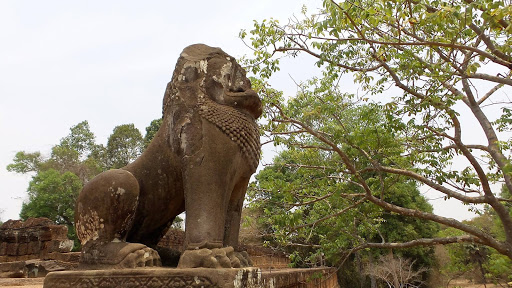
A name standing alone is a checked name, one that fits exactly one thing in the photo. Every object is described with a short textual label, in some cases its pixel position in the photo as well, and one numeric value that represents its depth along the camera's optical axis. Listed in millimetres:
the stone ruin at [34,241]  7629
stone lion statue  2111
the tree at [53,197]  18062
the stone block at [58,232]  7926
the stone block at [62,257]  7151
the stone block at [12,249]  7910
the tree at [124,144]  21984
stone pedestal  1884
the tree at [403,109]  4918
